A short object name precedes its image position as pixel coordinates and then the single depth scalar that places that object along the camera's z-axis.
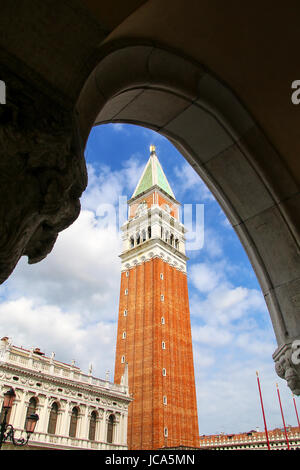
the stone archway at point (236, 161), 2.41
